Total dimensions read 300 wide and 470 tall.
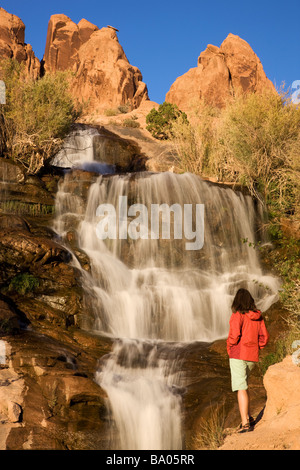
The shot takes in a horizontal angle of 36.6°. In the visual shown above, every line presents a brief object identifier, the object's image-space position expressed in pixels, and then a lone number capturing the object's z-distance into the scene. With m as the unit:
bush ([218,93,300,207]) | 16.36
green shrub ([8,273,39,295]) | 10.38
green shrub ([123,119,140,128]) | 38.16
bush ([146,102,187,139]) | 34.31
